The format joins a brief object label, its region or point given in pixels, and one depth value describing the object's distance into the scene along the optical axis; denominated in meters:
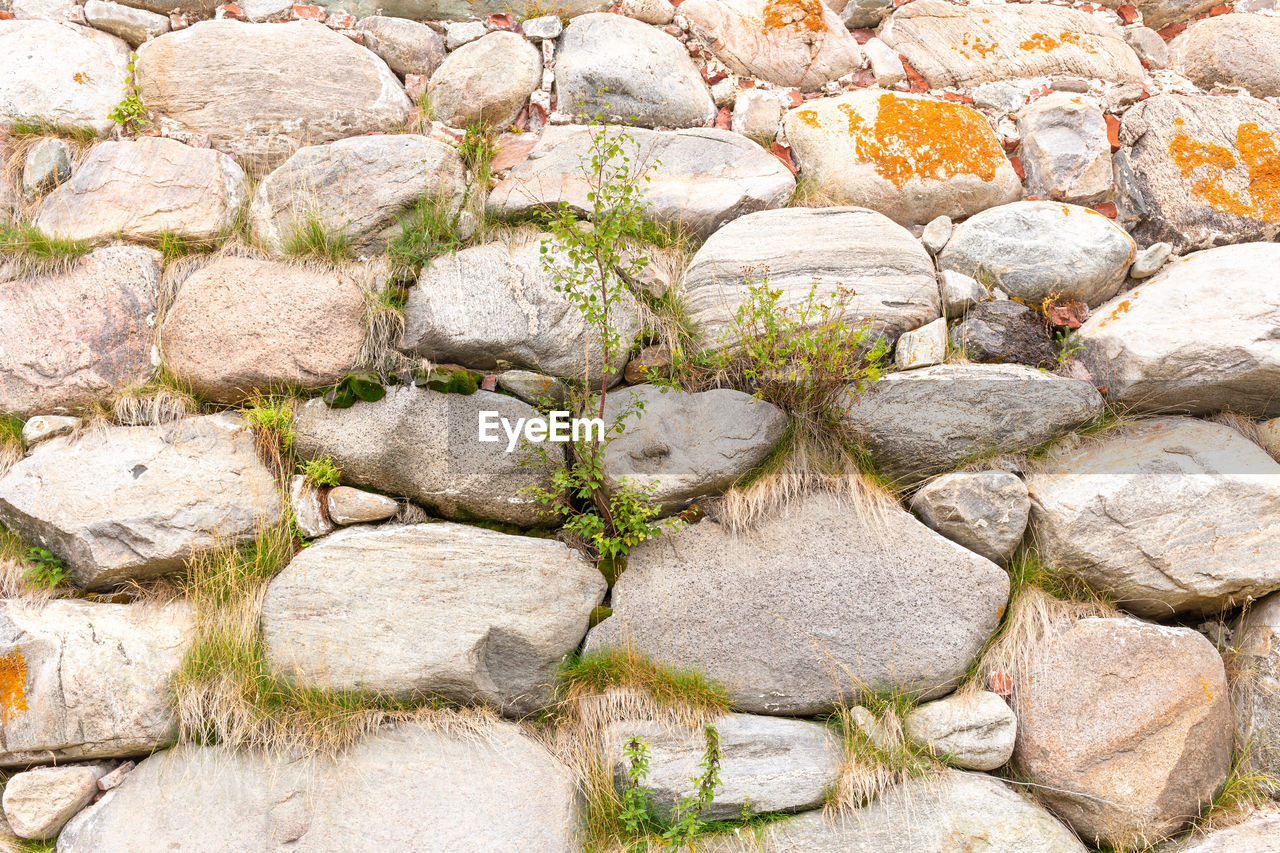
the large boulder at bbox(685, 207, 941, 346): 3.62
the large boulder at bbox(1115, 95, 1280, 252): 3.88
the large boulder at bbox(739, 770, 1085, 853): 2.90
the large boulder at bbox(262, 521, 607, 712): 3.13
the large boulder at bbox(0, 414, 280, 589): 3.19
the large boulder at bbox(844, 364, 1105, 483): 3.37
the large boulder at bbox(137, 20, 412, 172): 4.05
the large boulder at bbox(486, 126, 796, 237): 3.87
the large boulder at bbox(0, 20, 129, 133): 3.97
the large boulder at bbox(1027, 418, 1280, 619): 3.20
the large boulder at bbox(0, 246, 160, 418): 3.46
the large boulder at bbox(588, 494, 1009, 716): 3.17
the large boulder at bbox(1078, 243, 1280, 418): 3.36
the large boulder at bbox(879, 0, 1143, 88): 4.44
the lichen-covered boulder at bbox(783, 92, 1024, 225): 4.02
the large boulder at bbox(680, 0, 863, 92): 4.40
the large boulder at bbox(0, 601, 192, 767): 2.98
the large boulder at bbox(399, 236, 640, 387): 3.49
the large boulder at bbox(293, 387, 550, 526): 3.35
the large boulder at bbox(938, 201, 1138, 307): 3.72
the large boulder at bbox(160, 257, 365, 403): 3.47
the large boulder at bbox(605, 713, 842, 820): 2.96
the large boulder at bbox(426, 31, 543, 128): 4.17
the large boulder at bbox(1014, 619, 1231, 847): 3.02
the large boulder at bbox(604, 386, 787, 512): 3.34
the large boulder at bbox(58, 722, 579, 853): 2.88
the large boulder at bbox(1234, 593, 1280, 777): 3.13
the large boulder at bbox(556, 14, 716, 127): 4.16
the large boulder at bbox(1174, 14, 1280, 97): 4.41
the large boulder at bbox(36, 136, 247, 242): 3.77
